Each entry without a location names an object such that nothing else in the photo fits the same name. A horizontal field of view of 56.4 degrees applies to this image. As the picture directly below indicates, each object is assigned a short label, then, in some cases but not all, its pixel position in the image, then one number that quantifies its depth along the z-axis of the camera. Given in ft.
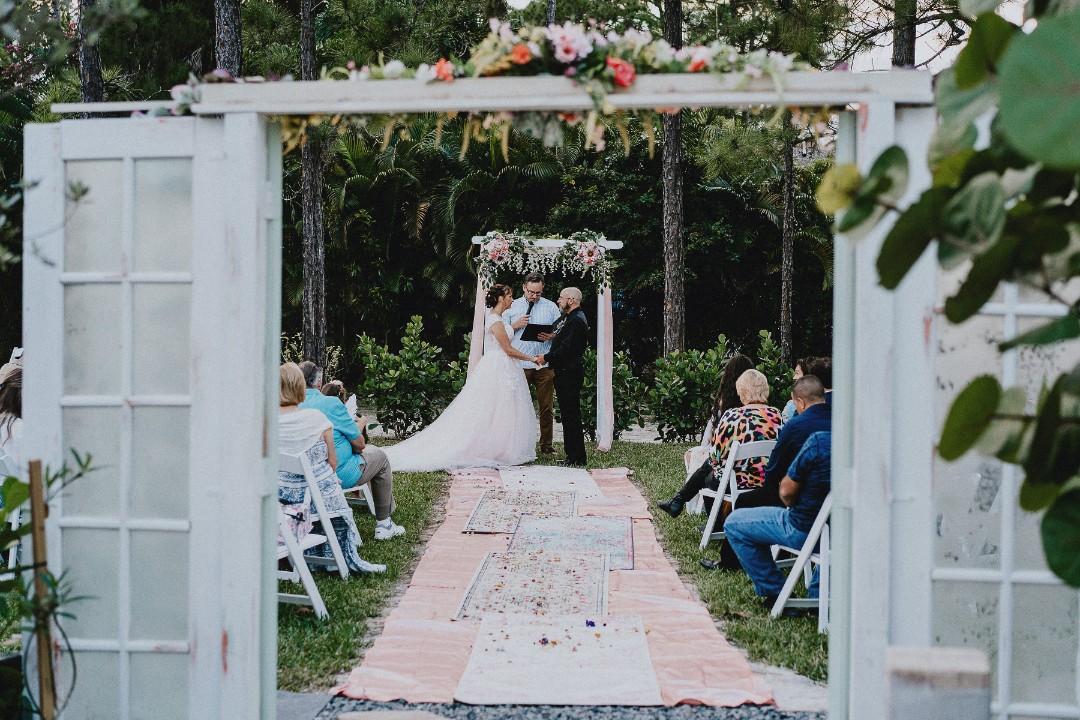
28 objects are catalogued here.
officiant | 35.91
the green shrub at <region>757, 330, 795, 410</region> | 39.52
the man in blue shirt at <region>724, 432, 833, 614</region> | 15.69
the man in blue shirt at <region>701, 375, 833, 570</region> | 16.48
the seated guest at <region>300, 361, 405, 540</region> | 20.35
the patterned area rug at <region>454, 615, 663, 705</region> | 12.92
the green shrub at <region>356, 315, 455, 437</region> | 39.24
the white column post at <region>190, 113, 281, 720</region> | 10.31
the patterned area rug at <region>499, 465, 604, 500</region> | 28.96
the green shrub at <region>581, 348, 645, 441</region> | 39.99
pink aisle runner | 13.05
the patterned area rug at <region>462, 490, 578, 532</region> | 24.04
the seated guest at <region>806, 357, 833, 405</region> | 19.02
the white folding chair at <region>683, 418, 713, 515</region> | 23.81
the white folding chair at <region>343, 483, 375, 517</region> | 22.91
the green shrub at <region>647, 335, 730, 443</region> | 39.19
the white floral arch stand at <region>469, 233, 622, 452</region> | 37.42
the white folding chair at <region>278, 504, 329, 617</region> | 15.74
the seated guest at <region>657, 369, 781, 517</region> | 19.60
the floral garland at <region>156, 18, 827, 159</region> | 9.78
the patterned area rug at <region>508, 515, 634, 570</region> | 21.50
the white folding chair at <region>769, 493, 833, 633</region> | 15.29
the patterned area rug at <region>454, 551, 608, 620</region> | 16.98
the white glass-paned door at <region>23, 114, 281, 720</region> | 10.34
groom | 33.24
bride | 33.73
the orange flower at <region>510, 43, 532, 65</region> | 9.96
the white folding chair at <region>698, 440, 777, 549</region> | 18.83
